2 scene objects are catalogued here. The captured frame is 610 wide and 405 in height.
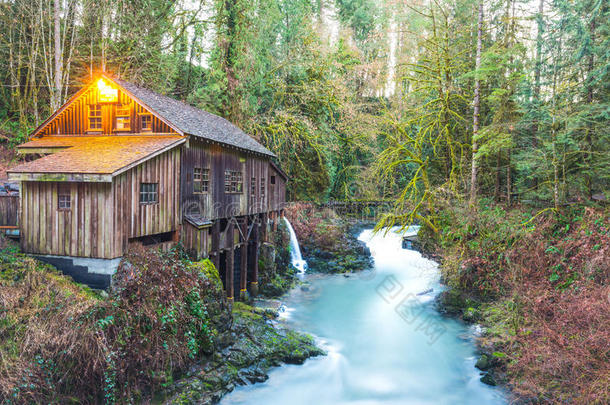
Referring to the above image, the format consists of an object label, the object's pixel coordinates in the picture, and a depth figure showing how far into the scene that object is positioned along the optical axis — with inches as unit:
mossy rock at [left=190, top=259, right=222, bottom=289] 444.3
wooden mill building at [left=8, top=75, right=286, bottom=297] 388.5
